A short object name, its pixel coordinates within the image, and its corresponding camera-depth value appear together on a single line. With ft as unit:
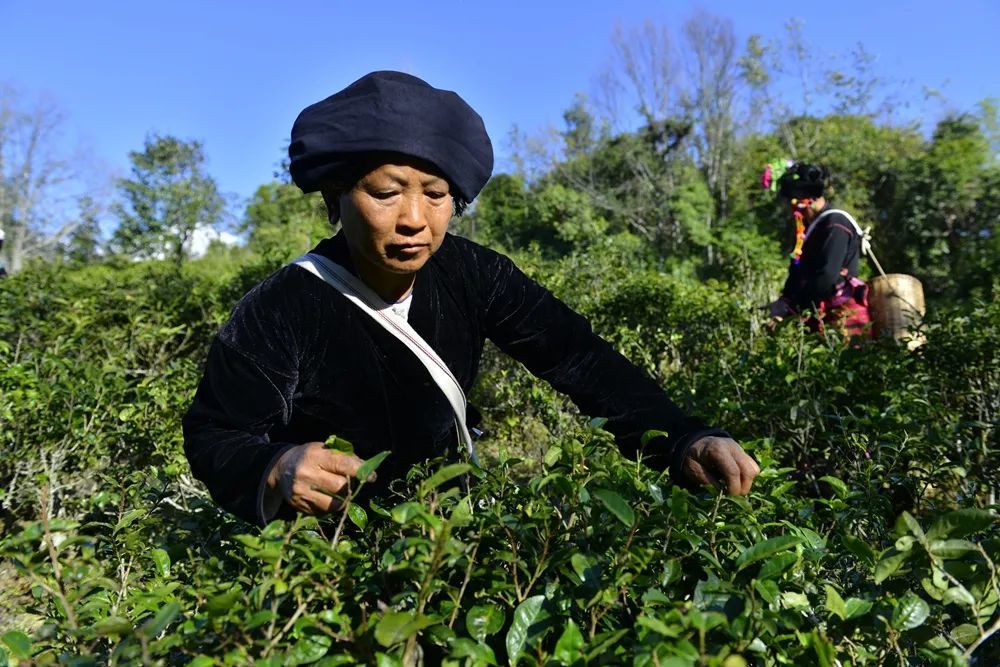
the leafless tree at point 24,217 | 129.90
